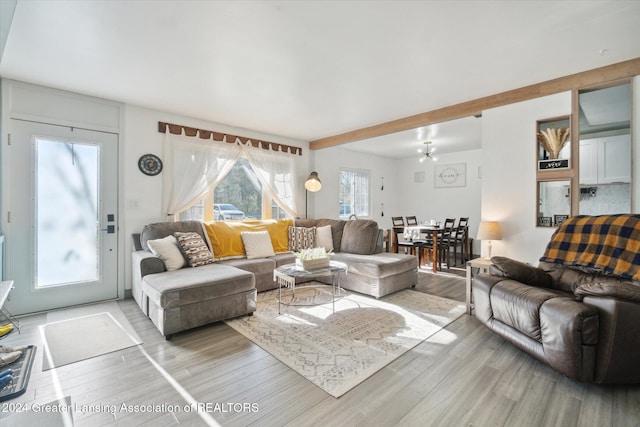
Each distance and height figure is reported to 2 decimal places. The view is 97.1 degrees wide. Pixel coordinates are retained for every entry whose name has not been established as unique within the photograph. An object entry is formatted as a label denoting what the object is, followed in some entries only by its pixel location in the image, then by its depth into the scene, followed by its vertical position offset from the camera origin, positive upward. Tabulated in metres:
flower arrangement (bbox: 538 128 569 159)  3.11 +0.84
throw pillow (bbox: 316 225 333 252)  4.82 -0.41
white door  3.11 -0.04
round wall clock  3.90 +0.68
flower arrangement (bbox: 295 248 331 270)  3.27 -0.54
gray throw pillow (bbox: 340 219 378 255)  4.44 -0.39
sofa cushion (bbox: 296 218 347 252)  4.87 -0.20
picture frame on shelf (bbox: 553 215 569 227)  3.14 -0.06
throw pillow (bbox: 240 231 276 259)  4.20 -0.48
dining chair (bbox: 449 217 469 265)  5.72 -0.51
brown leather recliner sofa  1.75 -0.76
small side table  3.15 -0.64
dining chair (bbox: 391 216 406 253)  5.73 -0.41
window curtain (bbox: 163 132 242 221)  4.12 +0.67
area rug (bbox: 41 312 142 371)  2.30 -1.16
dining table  5.15 -0.37
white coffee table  3.11 -0.67
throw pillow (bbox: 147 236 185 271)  3.30 -0.47
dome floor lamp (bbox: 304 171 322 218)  5.65 +0.61
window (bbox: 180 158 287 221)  4.51 +0.21
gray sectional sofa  2.65 -0.72
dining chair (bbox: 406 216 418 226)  7.12 -0.20
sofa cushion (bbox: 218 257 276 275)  3.75 -0.69
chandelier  6.27 +1.53
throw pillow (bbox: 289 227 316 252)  4.84 -0.43
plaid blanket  2.20 -0.26
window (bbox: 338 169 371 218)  6.96 +0.52
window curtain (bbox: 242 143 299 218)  5.05 +0.77
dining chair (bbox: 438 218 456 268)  5.36 -0.49
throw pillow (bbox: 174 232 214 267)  3.53 -0.46
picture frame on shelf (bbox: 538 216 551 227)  3.23 -0.08
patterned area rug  2.12 -1.14
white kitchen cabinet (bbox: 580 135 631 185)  3.94 +0.78
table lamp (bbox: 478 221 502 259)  3.36 -0.21
